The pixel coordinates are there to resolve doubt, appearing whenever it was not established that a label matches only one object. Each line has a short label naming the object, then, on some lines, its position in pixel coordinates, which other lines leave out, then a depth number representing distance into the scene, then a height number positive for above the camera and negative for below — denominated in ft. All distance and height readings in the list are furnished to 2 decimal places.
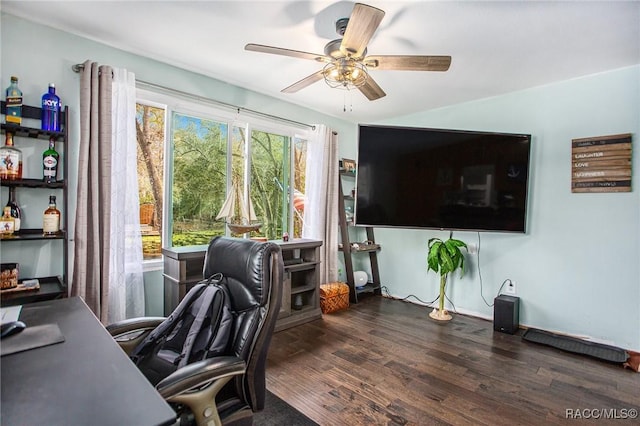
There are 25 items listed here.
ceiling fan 5.79 +3.11
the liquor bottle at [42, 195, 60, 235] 6.91 -0.42
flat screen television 10.22 +1.10
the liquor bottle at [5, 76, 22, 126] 6.61 +1.99
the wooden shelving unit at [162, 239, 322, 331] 8.45 -2.13
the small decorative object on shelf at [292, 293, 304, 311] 11.25 -3.33
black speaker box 10.19 -3.20
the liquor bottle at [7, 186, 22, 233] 6.63 -0.20
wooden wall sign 8.96 +1.55
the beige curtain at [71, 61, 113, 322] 7.33 +0.24
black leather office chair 3.61 -1.88
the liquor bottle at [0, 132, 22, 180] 6.45 +0.79
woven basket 11.98 -3.33
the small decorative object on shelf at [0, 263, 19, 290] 6.30 -1.51
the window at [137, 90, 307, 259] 9.29 +1.20
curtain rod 7.61 +3.27
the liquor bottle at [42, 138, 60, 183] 6.99 +0.82
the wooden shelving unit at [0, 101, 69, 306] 6.56 +0.24
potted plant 11.04 -1.65
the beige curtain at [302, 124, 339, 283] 12.82 +0.39
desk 2.37 -1.59
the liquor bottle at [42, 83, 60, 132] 6.97 +1.97
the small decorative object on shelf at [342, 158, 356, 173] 14.19 +1.98
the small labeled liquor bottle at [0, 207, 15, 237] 6.33 -0.49
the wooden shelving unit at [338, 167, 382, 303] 13.61 -1.65
